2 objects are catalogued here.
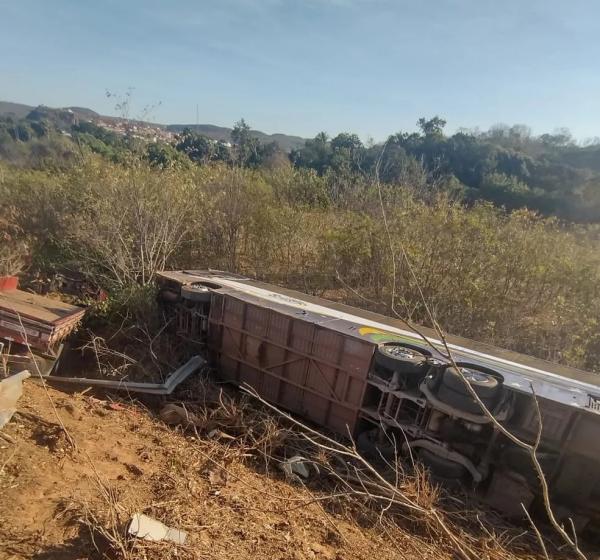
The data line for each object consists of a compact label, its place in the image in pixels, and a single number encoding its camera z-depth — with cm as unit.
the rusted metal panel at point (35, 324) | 714
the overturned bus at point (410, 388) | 510
